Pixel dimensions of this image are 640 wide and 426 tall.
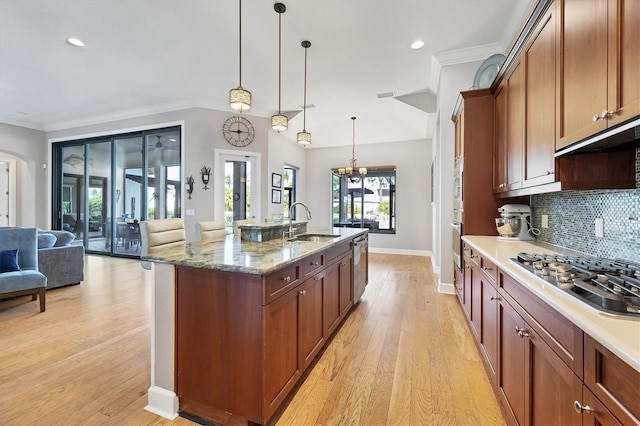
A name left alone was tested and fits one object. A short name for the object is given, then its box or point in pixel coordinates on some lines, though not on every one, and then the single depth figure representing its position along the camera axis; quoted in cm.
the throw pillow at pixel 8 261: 292
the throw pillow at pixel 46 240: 371
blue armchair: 283
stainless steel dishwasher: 307
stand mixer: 250
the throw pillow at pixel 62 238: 400
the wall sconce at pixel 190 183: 538
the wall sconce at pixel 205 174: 542
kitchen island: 139
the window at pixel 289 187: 721
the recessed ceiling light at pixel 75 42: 349
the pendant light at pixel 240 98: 263
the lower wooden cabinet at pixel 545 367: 69
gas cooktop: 83
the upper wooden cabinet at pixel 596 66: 102
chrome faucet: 261
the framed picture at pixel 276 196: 619
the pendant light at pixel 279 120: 324
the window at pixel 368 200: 722
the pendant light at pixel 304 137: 405
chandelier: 612
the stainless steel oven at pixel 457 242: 299
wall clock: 559
